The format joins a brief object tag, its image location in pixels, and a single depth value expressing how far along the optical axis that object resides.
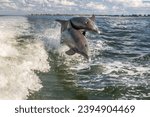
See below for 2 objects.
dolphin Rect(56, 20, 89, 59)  7.55
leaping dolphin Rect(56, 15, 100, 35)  7.51
